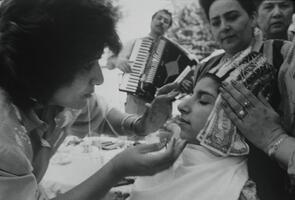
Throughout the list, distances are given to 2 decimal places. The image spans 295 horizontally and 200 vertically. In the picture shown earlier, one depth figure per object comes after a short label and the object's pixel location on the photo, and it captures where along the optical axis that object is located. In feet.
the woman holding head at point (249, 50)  3.89
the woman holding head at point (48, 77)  2.68
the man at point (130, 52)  5.67
